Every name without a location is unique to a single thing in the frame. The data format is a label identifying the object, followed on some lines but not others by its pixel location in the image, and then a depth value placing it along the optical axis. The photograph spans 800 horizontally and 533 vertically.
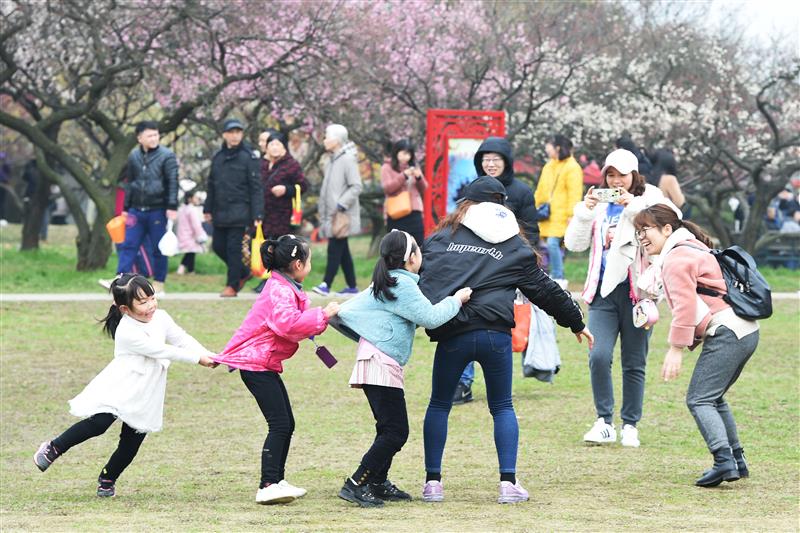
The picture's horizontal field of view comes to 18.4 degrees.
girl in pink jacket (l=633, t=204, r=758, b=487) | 12.49
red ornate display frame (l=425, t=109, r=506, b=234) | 27.61
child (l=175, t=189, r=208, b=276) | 35.08
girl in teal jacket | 11.90
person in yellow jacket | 23.91
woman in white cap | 14.66
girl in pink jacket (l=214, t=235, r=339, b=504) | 11.99
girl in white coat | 12.56
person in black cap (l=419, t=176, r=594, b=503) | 12.08
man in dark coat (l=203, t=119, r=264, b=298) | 25.87
